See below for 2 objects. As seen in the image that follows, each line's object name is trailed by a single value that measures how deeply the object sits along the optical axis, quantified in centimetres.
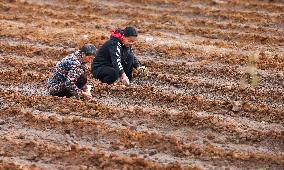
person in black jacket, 1819
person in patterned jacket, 1608
